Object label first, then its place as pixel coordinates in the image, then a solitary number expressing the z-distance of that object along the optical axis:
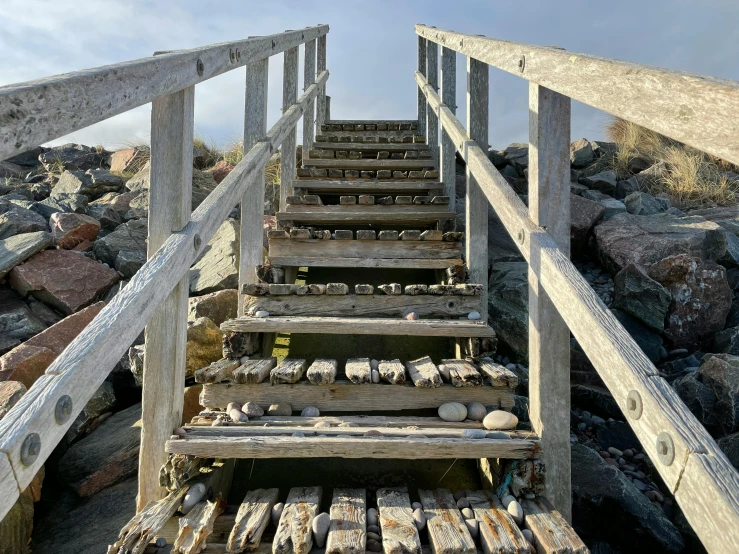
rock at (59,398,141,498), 2.87
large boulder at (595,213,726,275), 4.80
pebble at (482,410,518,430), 2.24
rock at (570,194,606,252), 5.31
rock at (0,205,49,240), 5.65
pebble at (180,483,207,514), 1.93
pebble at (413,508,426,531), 1.82
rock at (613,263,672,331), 4.29
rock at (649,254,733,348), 4.36
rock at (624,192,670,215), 6.04
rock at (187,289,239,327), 3.94
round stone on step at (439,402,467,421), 2.36
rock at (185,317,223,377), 3.54
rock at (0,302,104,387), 3.48
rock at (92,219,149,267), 5.38
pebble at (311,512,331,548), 1.74
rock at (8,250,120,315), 4.66
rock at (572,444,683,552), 2.60
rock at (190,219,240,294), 4.50
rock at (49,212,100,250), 5.50
